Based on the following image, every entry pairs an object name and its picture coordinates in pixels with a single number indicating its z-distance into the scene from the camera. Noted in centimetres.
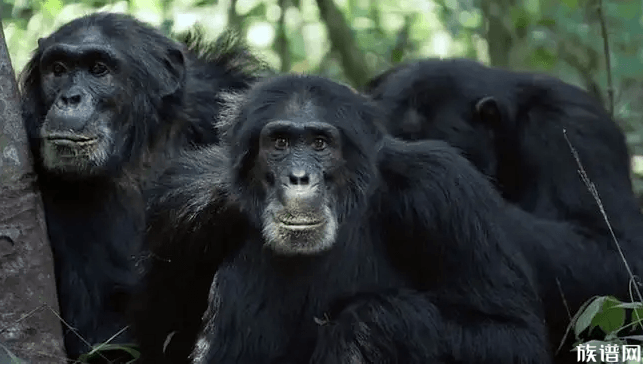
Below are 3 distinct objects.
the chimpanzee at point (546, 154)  1694
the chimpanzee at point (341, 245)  1286
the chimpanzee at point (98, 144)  1570
